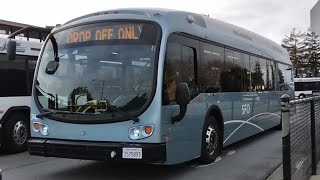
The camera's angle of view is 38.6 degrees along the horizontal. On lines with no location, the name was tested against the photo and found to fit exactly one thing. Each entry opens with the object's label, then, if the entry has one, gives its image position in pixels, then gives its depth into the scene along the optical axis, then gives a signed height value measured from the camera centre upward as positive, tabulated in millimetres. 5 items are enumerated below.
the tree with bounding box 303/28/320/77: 78375 +6164
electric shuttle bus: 6906 +45
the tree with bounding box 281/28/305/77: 77500 +7192
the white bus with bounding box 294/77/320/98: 48781 +416
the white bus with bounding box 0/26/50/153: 10617 -89
